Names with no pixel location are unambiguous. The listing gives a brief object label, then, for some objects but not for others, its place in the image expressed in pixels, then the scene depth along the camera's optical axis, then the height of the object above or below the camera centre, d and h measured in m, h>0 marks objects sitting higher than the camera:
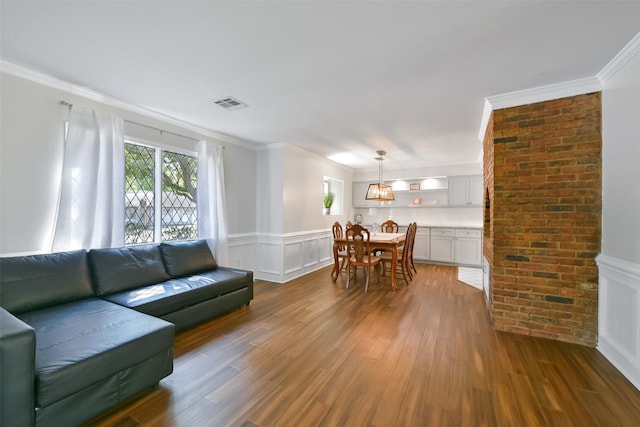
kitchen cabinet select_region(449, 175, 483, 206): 6.09 +0.46
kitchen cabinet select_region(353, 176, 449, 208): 6.72 +0.46
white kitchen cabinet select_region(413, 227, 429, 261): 6.41 -0.86
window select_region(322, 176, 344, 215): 6.82 +0.45
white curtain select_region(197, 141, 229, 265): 3.85 +0.15
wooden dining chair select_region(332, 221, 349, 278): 4.79 -0.46
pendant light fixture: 5.09 +0.34
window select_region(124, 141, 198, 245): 3.23 +0.22
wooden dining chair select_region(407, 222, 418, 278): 4.93 -0.96
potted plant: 6.47 +0.20
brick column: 2.44 -0.09
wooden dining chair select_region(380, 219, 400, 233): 6.27 -0.42
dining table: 4.27 -0.60
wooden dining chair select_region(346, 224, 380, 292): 4.17 -0.61
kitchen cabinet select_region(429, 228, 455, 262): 6.11 -0.84
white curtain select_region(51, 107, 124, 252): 2.55 +0.28
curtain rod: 2.57 +1.07
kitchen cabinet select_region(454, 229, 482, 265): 5.83 -0.85
